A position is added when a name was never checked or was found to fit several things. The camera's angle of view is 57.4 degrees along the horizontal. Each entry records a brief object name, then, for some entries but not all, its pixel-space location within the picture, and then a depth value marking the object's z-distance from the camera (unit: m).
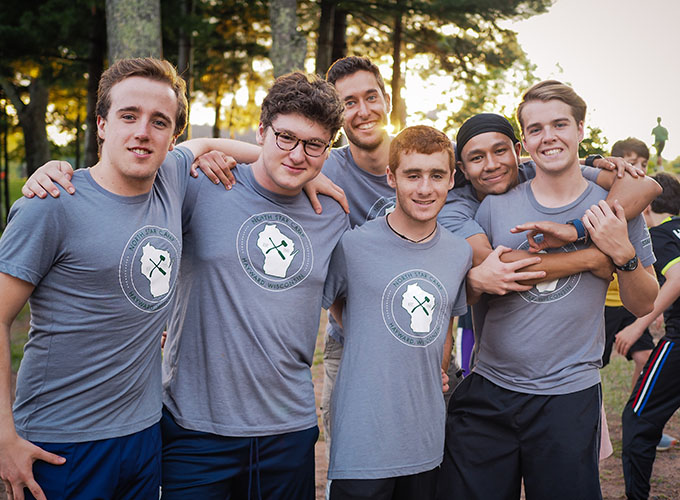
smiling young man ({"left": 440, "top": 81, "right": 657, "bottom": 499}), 3.06
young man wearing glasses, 2.72
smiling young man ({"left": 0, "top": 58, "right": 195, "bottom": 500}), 2.31
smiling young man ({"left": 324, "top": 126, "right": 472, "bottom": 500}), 2.82
